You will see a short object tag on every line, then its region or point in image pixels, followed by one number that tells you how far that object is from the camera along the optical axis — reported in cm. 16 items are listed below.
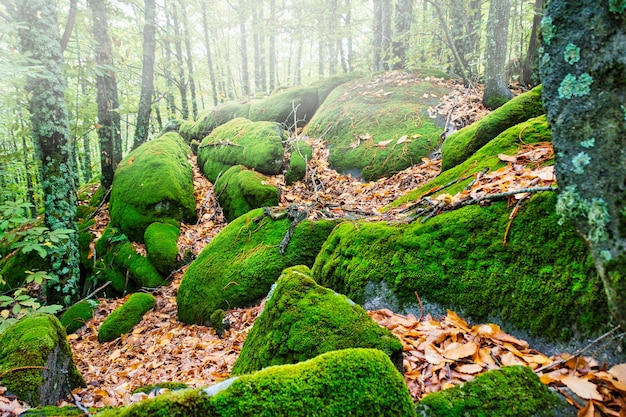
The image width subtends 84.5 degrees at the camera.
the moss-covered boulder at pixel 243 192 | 686
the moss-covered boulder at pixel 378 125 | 664
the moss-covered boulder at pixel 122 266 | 661
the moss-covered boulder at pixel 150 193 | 743
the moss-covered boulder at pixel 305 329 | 221
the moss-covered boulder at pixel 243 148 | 784
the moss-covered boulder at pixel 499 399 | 155
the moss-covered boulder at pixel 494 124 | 452
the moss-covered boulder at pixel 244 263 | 473
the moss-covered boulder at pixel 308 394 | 127
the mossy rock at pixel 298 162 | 753
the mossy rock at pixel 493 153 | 376
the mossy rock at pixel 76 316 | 571
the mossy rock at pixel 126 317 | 527
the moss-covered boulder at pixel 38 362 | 269
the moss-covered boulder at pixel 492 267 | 212
